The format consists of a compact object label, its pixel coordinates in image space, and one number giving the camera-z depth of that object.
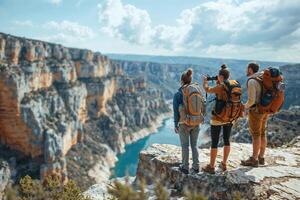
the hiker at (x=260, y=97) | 10.23
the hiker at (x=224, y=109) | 10.14
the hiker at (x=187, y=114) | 10.24
